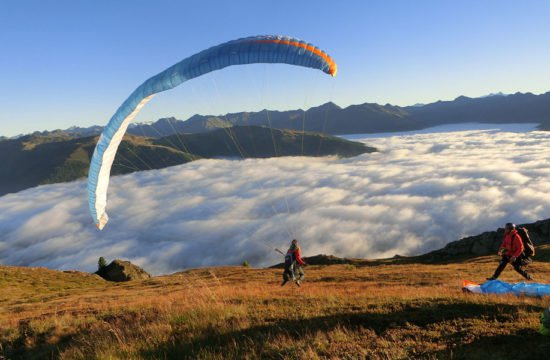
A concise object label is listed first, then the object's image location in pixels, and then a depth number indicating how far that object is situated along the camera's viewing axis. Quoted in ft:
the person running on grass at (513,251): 45.06
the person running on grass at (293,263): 53.88
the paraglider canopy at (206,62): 43.37
